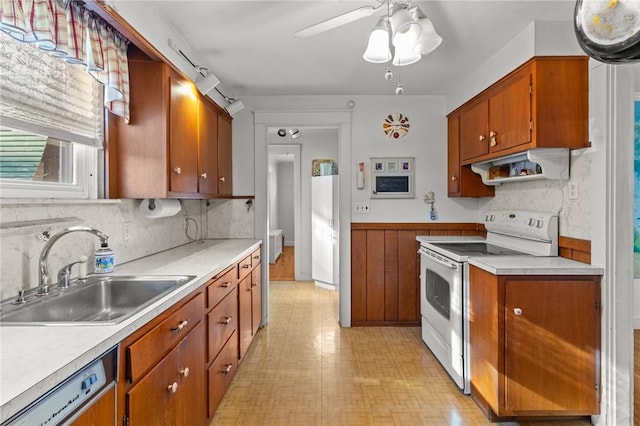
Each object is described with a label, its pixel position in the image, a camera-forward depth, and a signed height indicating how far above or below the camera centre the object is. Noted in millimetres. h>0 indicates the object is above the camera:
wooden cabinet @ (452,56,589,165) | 1990 +633
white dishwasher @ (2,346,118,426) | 730 -450
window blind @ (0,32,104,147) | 1294 +511
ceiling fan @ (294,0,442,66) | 1511 +823
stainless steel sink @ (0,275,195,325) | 1263 -380
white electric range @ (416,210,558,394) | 2234 -422
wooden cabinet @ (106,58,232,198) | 1924 +409
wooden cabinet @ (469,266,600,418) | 1854 -745
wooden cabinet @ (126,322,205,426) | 1152 -706
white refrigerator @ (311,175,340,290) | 4867 -308
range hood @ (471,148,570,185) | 2090 +302
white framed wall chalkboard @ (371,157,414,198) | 3457 +351
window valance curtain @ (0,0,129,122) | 1205 +705
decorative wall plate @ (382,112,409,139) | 3471 +863
